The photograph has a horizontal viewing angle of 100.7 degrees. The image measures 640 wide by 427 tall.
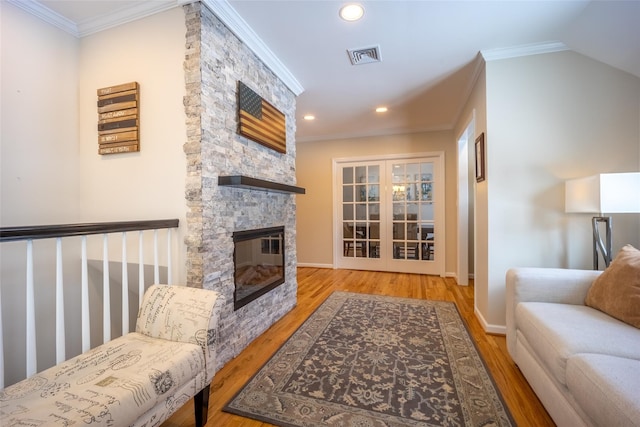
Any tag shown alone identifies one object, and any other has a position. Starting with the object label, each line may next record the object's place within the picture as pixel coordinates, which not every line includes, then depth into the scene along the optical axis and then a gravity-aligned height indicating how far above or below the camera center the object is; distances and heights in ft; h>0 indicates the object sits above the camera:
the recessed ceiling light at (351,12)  6.03 +4.70
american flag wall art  6.95 +2.74
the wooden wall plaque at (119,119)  6.44 +2.43
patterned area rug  4.65 -3.53
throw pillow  4.52 -1.46
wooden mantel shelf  6.06 +0.78
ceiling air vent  7.64 +4.69
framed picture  8.24 +1.72
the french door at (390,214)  14.69 -0.07
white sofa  3.08 -2.03
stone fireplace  5.82 +1.29
